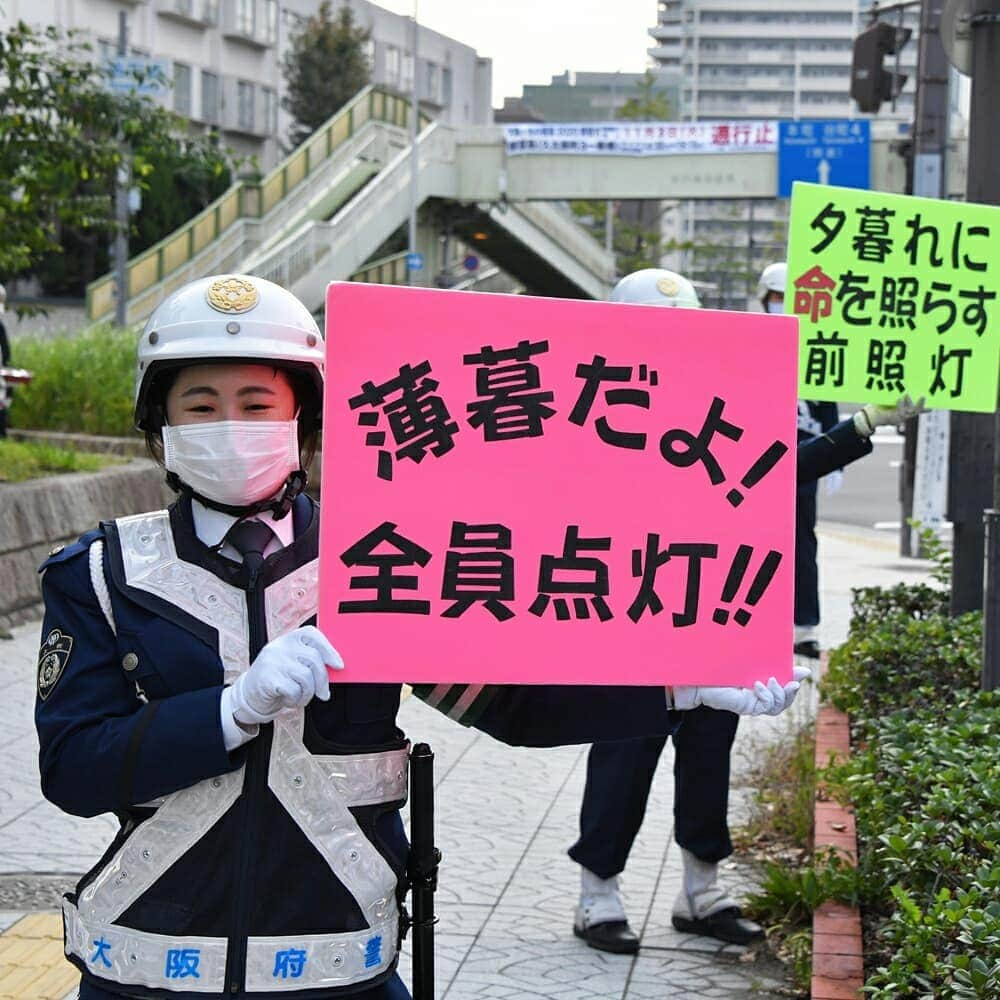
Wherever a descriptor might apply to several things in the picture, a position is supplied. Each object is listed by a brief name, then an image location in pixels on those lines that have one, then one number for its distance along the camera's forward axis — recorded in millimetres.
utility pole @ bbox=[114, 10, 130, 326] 29828
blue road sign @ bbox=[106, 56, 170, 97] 12602
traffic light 17203
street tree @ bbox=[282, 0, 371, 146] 58531
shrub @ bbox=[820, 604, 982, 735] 6441
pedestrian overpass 33906
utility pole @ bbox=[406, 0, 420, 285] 36500
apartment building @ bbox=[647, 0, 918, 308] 175875
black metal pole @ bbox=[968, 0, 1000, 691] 5516
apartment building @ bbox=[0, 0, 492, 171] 48900
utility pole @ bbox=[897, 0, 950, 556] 14477
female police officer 2551
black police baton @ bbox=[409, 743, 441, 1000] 2721
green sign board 5363
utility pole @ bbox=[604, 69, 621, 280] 54981
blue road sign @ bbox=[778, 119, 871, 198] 37094
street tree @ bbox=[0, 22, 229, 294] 11633
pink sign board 2617
